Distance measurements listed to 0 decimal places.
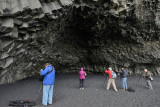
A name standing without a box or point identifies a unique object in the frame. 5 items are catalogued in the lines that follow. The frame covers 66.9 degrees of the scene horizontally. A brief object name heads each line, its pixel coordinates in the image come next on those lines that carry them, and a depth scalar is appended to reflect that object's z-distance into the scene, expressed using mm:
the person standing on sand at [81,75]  9328
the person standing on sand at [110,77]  9023
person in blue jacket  5871
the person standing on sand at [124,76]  9172
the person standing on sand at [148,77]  9341
